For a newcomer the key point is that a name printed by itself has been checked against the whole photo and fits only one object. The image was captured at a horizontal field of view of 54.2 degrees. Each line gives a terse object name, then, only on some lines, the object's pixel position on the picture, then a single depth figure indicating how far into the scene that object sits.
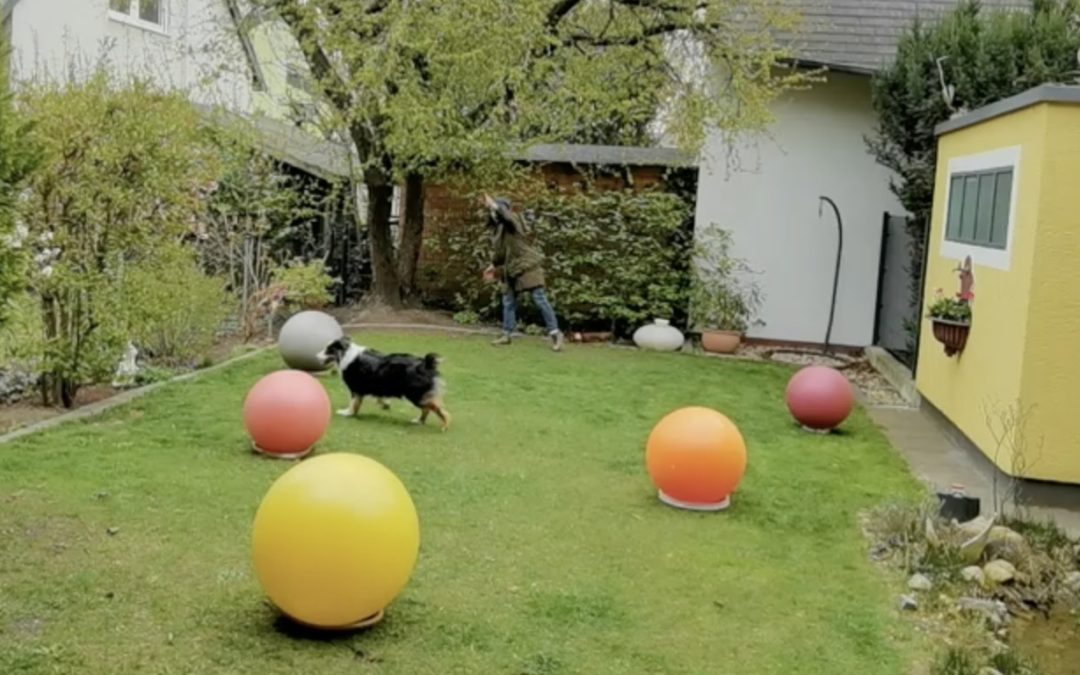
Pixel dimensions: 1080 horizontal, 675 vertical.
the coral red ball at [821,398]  8.78
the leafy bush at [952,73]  11.09
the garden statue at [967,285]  8.45
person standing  12.91
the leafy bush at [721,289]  14.04
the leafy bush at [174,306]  8.55
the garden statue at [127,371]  9.23
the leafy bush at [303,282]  13.14
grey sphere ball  9.67
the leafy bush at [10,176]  4.20
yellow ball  4.08
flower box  8.38
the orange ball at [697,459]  6.33
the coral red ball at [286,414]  6.83
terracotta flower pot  13.64
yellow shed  6.91
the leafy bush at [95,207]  7.78
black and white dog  7.99
